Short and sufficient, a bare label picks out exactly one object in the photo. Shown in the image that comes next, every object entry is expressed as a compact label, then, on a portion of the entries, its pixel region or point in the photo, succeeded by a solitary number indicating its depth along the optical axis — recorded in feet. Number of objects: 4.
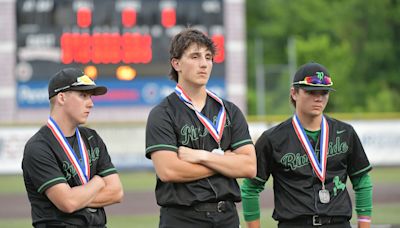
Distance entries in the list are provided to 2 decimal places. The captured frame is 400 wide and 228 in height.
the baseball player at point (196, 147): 26.22
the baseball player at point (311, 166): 28.04
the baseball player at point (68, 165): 26.02
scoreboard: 111.51
